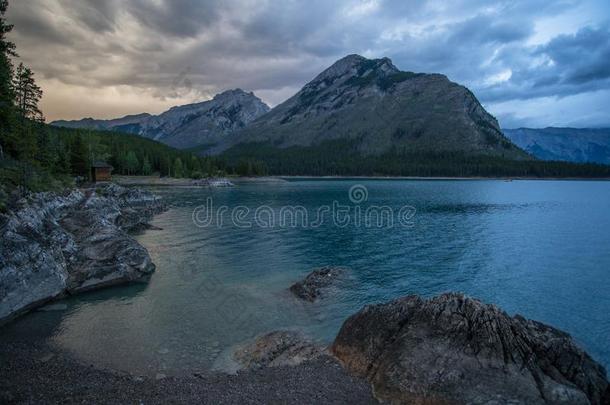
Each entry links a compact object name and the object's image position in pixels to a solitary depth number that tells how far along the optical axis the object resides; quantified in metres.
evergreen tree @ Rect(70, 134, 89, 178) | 104.56
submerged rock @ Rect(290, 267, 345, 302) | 31.03
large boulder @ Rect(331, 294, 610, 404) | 15.45
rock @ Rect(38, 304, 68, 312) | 27.56
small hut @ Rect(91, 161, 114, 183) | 111.15
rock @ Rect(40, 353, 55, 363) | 19.96
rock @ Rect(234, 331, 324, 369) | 20.30
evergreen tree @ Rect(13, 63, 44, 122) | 60.05
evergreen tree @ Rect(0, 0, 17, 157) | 46.94
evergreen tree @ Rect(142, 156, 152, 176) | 190.12
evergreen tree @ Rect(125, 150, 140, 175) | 178.00
